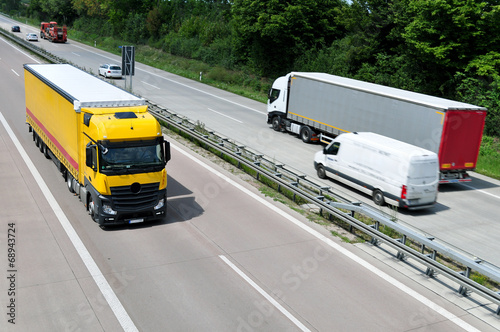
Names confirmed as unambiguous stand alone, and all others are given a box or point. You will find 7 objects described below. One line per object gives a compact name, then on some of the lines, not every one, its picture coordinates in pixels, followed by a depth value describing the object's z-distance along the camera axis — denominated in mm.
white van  16219
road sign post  25859
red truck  70438
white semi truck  18844
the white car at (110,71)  44281
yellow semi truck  12727
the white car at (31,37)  70219
